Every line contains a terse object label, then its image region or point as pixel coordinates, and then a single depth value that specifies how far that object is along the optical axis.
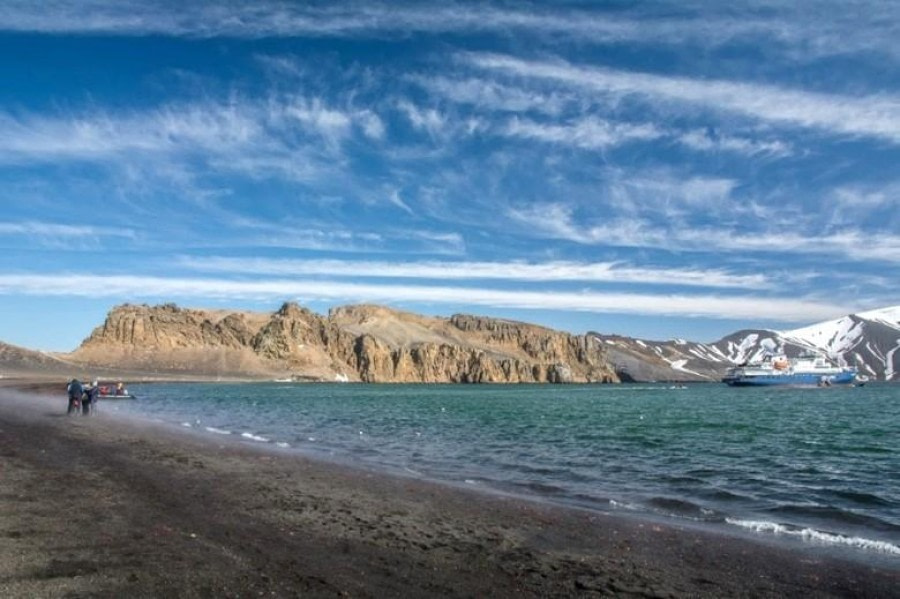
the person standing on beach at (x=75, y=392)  45.03
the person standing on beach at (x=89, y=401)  44.81
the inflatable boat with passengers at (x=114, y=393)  79.16
